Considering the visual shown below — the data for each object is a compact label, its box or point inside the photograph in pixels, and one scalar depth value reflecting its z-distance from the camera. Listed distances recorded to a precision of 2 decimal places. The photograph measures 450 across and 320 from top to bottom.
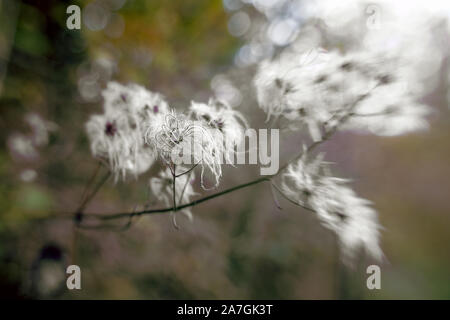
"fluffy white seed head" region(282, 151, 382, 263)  0.28
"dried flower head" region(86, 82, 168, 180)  0.30
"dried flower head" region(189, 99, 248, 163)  0.28
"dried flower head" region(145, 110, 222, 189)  0.27
